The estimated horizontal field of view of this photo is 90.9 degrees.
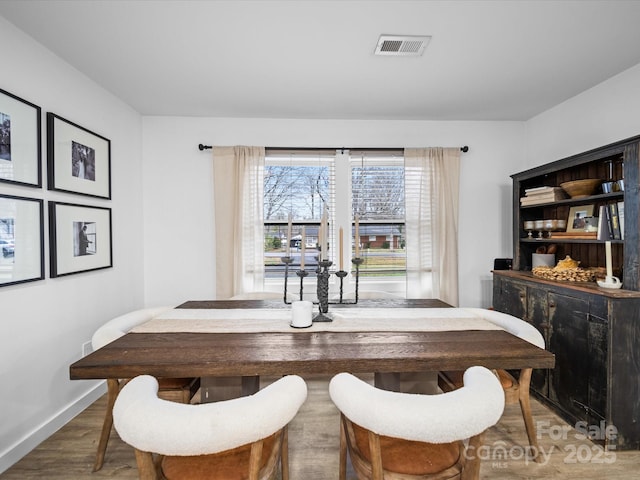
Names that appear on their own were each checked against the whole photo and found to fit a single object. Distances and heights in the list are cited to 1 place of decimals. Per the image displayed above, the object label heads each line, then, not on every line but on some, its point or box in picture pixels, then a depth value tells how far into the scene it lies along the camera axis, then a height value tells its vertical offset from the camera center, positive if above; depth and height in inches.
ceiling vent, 75.7 +48.8
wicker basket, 89.7 -10.5
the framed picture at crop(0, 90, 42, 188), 69.3 +23.7
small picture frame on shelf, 97.9 +6.8
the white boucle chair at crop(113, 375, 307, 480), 36.4 -21.9
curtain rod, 123.4 +37.0
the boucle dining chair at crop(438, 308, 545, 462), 69.6 -32.4
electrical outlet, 92.7 -31.3
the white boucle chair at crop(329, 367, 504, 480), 38.3 -22.9
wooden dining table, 51.8 -19.8
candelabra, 72.0 -11.0
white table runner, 68.9 -18.8
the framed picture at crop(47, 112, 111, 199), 82.0 +24.4
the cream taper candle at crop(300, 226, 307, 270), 70.6 -2.5
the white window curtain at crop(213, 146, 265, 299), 123.0 +13.6
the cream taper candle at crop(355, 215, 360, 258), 70.5 +0.1
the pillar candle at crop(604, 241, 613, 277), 79.6 -4.9
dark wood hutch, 73.7 -21.3
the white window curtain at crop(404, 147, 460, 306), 126.3 +11.1
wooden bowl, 92.3 +15.4
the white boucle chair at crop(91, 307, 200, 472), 67.6 -32.0
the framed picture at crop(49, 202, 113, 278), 82.8 +1.5
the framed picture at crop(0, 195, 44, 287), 69.5 +0.9
